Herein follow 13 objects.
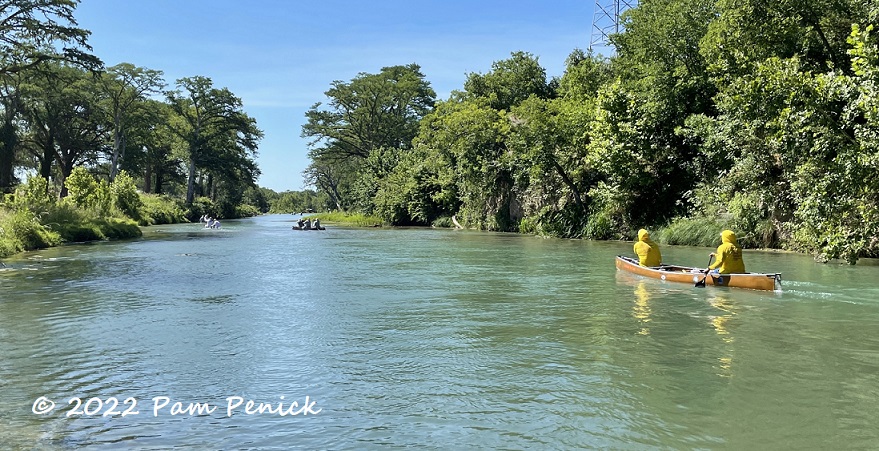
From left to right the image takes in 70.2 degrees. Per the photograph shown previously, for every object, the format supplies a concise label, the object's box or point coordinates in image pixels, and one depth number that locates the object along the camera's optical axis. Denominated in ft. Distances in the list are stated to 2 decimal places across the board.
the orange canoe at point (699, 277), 43.91
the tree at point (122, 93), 192.77
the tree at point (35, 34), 98.02
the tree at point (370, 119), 220.84
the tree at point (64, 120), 180.14
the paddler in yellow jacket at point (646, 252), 54.24
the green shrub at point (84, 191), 115.55
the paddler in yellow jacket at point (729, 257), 47.03
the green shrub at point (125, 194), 158.92
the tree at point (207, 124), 227.20
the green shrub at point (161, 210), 184.99
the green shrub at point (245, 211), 318.61
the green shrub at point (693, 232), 86.94
